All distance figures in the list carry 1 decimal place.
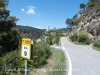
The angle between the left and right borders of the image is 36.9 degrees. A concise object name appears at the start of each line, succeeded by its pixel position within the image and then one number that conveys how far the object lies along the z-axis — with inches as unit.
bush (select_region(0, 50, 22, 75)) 324.2
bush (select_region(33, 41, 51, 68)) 344.9
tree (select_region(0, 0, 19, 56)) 822.5
